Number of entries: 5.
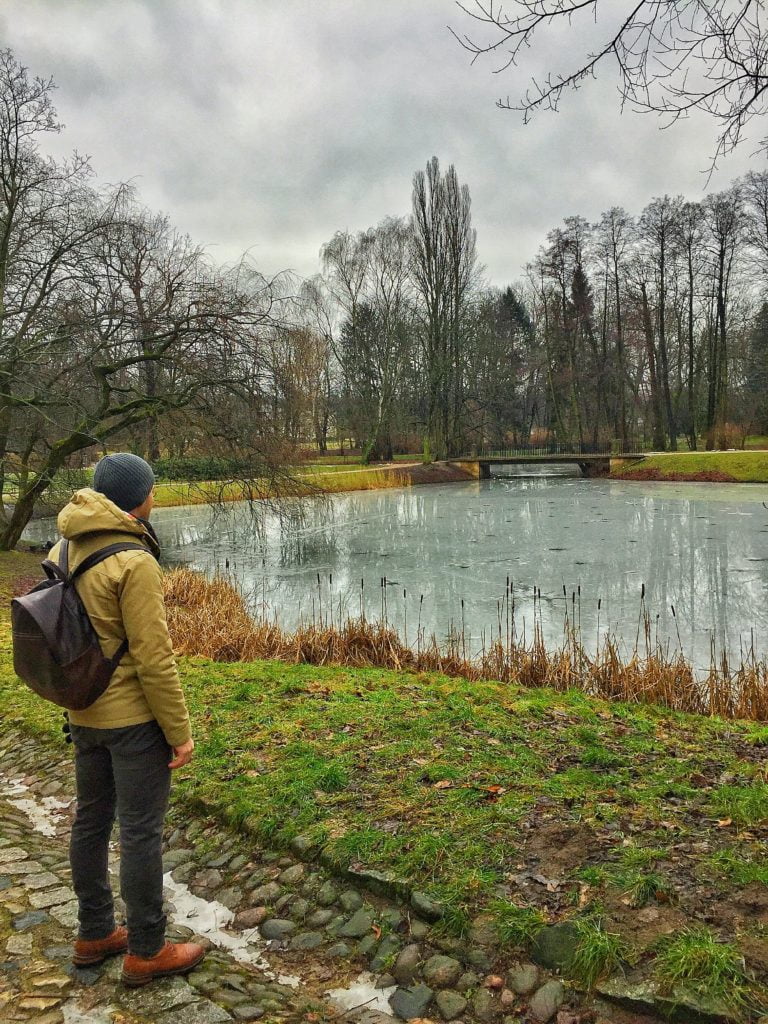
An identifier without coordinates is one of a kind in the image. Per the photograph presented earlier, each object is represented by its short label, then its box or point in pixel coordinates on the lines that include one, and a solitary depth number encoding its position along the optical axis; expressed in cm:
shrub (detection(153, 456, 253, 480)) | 976
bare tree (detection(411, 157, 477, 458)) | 3309
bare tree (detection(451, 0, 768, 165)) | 244
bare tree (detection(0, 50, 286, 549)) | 935
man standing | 181
